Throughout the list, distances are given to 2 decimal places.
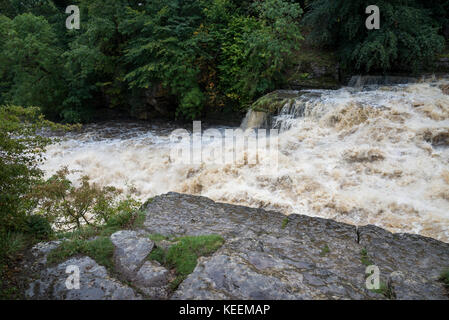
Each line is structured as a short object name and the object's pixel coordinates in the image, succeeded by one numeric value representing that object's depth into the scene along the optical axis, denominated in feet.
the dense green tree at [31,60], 39.87
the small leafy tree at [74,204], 14.57
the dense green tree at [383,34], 34.47
